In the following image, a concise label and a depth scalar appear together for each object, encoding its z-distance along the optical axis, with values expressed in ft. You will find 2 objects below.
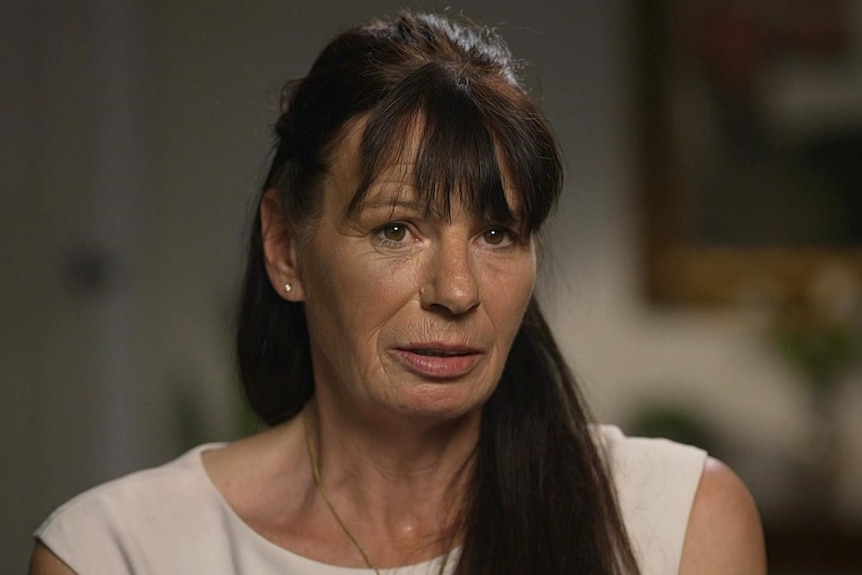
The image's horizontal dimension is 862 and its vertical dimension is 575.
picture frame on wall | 13.01
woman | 7.81
